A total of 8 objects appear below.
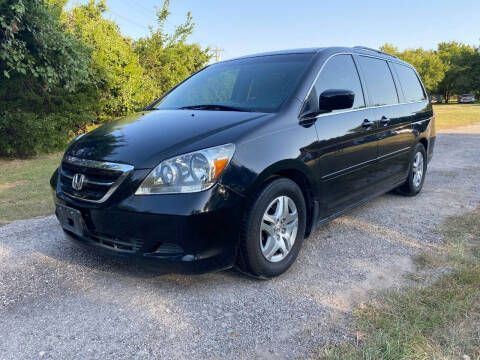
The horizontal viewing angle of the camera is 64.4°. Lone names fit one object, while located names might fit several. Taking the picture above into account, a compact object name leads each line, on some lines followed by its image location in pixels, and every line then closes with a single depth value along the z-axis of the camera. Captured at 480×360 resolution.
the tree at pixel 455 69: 57.09
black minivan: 2.45
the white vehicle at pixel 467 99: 54.72
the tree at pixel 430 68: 55.44
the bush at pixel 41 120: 8.10
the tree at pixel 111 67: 10.32
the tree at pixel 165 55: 16.03
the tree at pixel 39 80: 6.89
